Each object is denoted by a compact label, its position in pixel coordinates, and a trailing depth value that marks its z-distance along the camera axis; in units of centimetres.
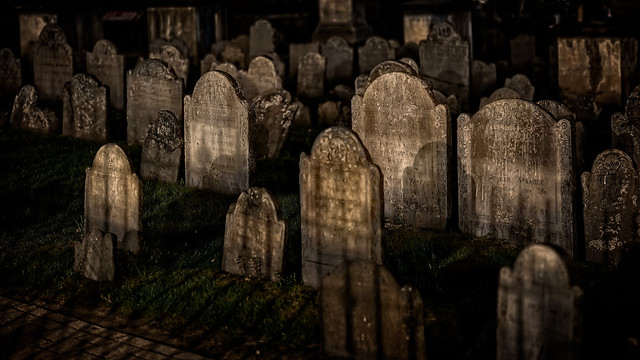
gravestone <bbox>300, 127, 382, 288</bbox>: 1003
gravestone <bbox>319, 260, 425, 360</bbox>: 832
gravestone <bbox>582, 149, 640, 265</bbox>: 1082
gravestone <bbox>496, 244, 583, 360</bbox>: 788
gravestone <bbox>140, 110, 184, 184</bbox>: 1452
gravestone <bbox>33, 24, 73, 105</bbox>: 1933
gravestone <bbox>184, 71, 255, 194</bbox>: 1378
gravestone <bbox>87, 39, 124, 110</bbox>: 1923
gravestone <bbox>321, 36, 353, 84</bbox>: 2161
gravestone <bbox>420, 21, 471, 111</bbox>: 1914
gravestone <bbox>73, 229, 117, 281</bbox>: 1080
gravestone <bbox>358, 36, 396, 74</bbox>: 2180
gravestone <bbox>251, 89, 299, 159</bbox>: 1577
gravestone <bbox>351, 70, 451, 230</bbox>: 1228
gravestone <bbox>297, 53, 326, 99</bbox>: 2000
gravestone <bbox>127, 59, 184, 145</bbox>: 1650
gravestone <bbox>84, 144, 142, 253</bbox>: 1150
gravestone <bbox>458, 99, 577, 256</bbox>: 1128
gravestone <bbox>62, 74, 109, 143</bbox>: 1666
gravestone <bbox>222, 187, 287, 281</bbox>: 1043
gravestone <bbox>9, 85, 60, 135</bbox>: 1772
